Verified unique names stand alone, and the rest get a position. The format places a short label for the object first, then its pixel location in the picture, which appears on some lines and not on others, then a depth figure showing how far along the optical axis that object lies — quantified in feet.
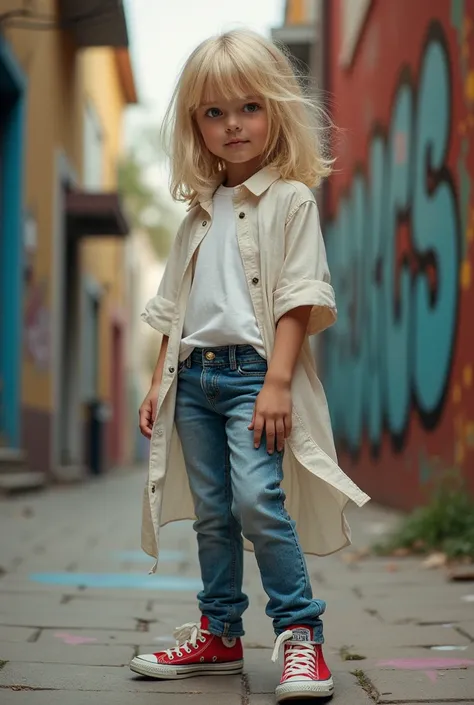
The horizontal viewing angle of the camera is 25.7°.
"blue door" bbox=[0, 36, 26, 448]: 29.86
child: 7.77
